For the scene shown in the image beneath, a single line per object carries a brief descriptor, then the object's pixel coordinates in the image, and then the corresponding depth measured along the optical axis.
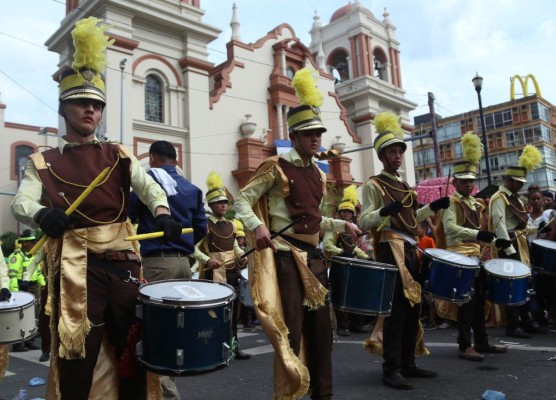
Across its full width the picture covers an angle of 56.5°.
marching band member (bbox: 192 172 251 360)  7.66
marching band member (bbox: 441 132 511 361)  5.73
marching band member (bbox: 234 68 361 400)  3.64
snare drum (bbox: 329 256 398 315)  4.12
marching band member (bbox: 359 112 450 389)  4.79
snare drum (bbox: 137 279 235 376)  2.77
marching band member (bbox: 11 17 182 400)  2.81
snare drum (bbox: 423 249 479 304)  5.06
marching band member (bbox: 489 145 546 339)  7.01
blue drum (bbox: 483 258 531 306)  5.82
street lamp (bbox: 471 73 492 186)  20.28
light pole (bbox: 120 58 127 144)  19.95
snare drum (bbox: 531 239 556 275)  6.96
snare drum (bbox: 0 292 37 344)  4.77
